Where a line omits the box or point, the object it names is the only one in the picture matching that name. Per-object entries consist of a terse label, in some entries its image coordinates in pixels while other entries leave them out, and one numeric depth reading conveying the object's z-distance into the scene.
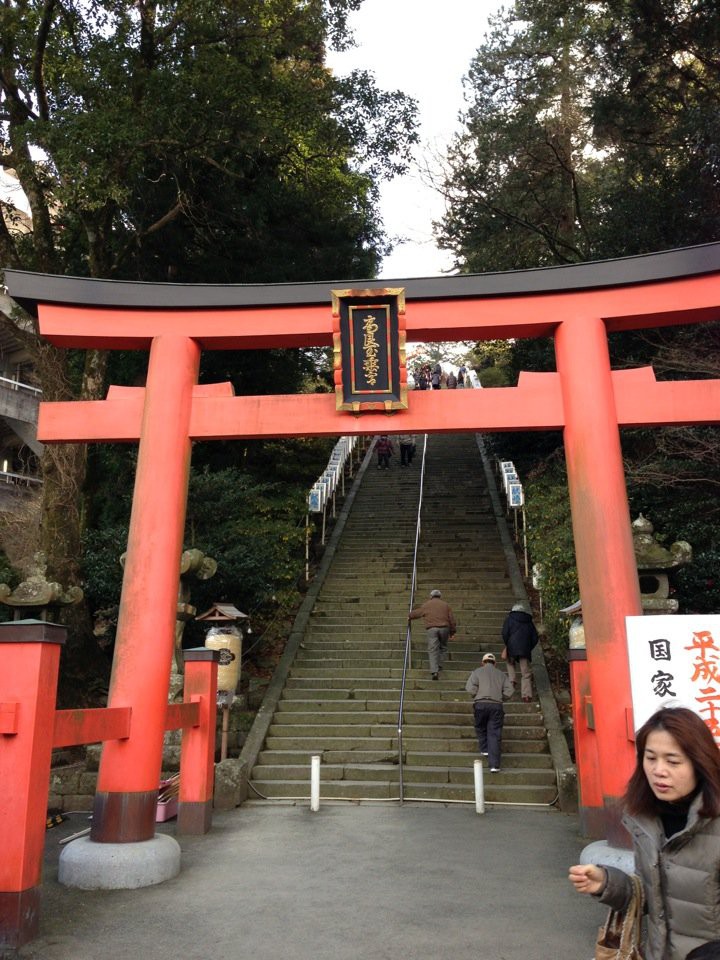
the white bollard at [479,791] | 7.75
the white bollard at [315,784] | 7.91
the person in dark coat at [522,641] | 10.30
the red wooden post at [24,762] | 4.29
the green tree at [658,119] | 13.46
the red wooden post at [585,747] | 6.89
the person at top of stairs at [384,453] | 21.67
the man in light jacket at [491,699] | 8.78
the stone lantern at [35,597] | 9.49
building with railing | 21.77
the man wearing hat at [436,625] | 10.93
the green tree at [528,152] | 17.20
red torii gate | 6.28
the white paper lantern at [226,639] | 9.76
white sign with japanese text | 4.23
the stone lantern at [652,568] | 9.09
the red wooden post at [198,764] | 7.15
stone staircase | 8.90
